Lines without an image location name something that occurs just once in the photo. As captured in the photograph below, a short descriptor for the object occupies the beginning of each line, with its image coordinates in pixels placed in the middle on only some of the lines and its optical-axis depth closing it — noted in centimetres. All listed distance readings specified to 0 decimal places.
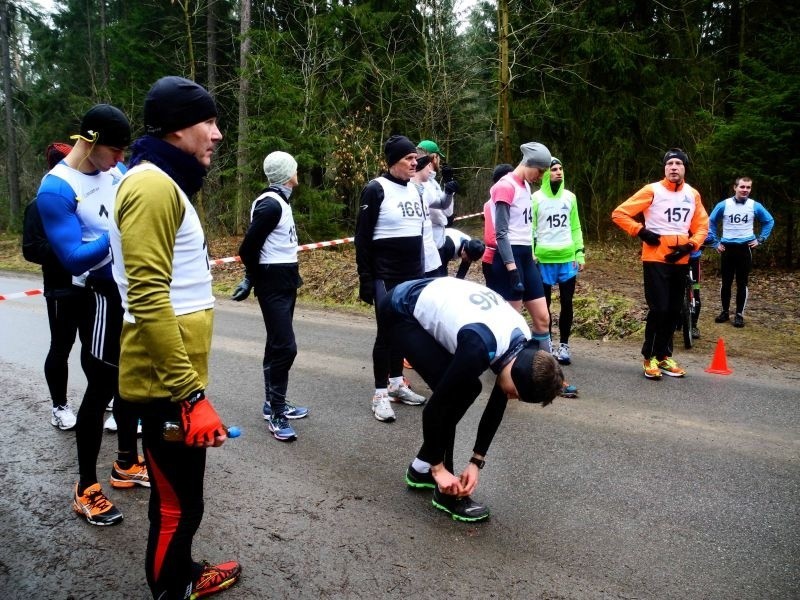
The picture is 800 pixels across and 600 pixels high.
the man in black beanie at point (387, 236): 506
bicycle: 742
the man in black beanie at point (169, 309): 215
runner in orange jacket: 620
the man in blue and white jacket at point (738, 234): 912
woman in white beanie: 463
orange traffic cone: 648
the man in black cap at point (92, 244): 332
